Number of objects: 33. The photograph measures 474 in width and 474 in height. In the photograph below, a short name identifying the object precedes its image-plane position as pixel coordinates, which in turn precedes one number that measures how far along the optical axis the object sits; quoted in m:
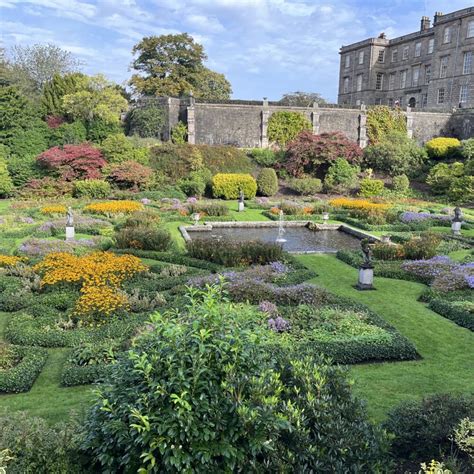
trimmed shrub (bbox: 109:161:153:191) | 29.23
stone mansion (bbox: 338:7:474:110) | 45.97
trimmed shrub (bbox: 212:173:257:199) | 30.89
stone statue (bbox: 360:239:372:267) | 11.73
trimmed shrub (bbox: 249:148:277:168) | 36.75
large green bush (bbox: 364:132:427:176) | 35.88
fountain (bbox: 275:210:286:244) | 18.02
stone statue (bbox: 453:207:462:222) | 18.81
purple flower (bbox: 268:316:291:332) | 8.77
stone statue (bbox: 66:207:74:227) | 16.25
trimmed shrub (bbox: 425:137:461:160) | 38.53
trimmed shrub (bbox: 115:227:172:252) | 15.23
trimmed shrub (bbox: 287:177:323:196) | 32.22
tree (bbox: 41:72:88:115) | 38.84
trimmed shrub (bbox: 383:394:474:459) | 5.03
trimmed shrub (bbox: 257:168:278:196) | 32.59
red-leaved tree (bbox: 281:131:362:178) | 34.56
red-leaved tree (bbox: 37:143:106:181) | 29.22
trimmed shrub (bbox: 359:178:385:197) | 31.69
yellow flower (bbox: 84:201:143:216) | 22.37
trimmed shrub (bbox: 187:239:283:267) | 13.83
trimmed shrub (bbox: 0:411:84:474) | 4.09
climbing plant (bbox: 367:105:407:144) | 42.50
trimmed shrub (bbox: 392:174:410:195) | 33.00
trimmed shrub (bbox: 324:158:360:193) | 32.84
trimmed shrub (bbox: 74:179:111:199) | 27.61
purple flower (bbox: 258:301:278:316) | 9.38
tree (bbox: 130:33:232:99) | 46.53
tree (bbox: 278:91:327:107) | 66.62
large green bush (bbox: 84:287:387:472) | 3.73
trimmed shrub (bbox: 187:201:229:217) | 23.41
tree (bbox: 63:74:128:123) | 36.34
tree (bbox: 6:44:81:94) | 53.19
